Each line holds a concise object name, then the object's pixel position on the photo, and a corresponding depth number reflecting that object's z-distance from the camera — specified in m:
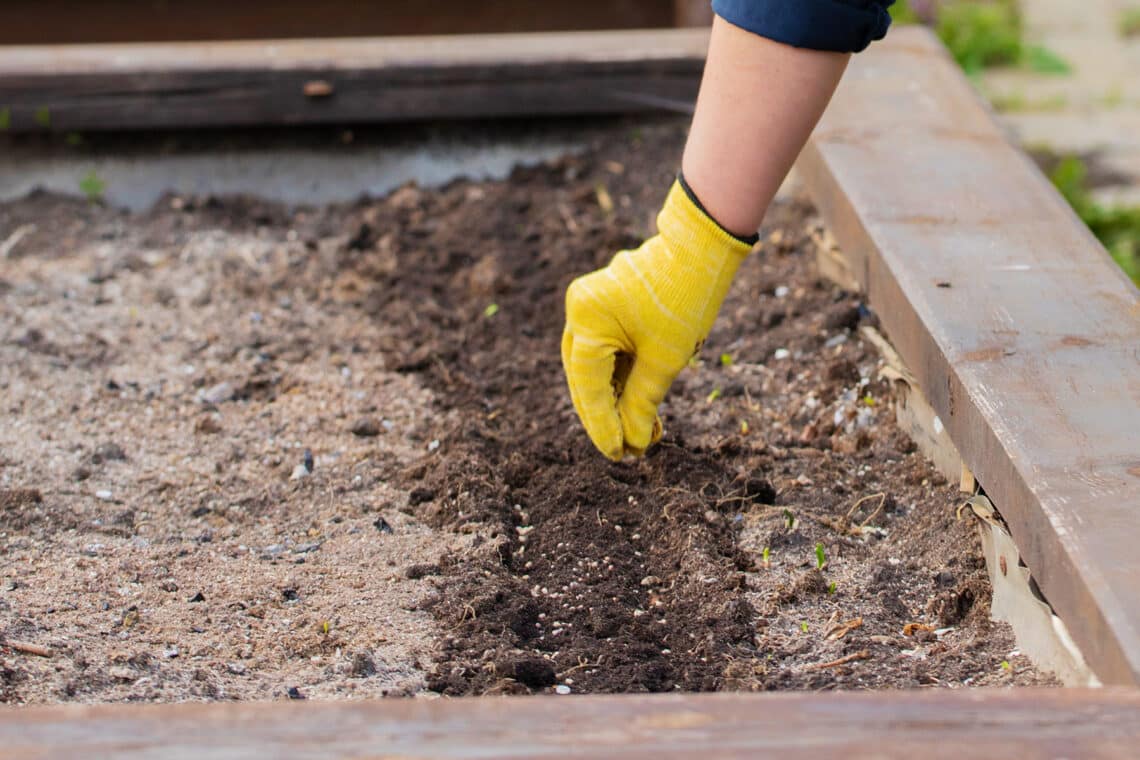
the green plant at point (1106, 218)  6.23
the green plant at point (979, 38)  8.53
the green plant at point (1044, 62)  8.39
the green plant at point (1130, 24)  8.96
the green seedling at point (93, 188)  5.74
